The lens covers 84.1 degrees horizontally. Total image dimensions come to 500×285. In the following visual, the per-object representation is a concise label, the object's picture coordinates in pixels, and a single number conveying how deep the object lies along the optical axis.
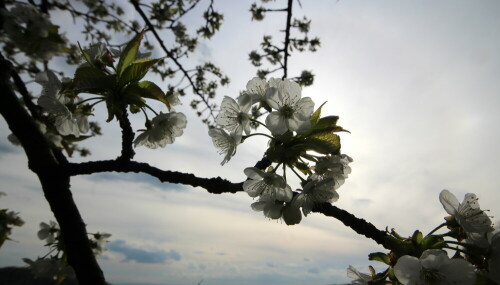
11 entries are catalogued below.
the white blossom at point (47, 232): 0.36
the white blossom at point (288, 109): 0.15
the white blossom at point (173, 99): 0.20
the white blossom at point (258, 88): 0.16
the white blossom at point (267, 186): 0.15
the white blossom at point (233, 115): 0.17
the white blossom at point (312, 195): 0.15
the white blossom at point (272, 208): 0.16
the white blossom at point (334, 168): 0.16
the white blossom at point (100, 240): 0.35
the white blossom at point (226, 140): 0.17
